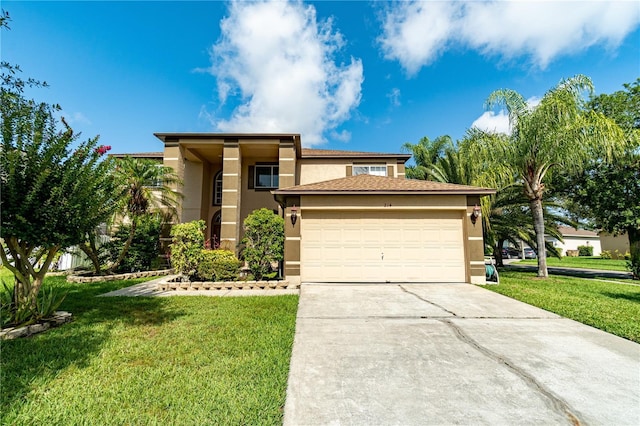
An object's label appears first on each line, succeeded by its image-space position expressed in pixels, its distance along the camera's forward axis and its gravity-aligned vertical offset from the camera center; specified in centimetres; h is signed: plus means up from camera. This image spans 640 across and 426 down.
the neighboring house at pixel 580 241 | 4059 +14
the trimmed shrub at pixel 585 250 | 3794 -111
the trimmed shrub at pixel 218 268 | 921 -81
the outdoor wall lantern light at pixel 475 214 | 941 +97
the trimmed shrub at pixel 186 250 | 969 -21
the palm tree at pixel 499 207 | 1194 +172
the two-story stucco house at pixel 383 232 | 940 +36
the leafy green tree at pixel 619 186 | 1266 +273
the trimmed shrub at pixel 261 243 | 917 +2
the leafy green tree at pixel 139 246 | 1144 -7
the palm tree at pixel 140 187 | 1112 +243
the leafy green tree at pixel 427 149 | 2436 +854
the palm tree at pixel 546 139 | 1001 +393
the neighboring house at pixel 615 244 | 3148 -27
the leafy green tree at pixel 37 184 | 427 +100
